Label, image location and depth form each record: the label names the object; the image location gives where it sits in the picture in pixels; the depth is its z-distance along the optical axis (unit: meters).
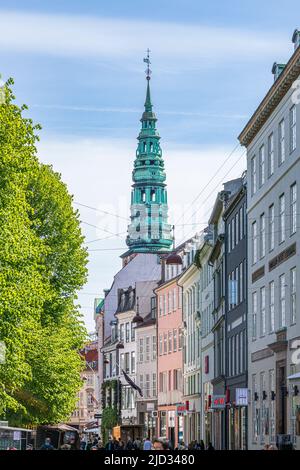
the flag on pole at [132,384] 122.88
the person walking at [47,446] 43.71
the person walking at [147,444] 58.46
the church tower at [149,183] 192.62
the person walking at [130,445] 72.74
